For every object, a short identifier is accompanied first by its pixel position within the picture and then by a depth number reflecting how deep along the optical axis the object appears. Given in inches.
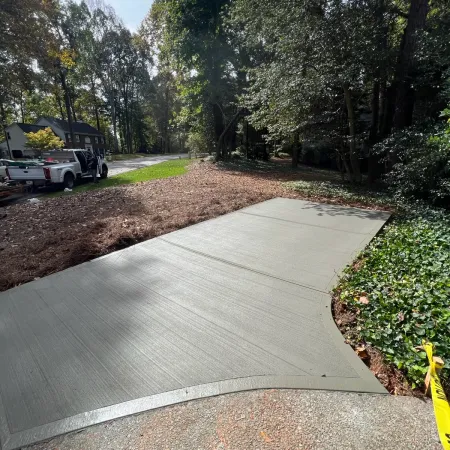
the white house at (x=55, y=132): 1275.8
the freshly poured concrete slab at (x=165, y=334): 71.1
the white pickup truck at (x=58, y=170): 376.2
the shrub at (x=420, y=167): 220.1
